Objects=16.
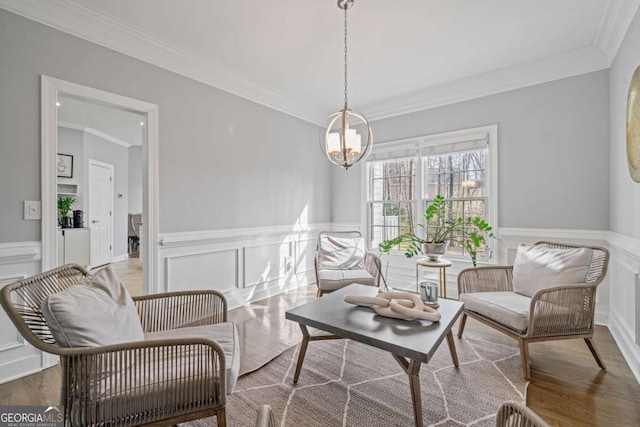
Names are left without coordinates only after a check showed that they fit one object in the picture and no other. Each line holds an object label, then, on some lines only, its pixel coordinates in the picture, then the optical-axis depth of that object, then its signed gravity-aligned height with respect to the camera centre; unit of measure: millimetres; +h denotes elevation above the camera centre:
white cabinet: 5242 -588
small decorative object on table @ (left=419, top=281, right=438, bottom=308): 2156 -579
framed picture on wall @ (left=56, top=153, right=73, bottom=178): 5492 +864
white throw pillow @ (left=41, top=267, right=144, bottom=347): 1164 -426
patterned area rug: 1672 -1126
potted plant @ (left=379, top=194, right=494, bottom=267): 3391 -265
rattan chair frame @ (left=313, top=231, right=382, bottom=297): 3326 -609
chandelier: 2292 +550
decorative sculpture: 1829 -607
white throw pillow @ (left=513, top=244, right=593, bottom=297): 2248 -433
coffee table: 1530 -672
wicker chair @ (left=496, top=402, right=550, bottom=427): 801 -580
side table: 3240 -564
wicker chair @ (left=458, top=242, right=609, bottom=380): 2025 -701
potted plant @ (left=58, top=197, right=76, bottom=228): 5312 +44
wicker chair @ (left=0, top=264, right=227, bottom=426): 1147 -667
